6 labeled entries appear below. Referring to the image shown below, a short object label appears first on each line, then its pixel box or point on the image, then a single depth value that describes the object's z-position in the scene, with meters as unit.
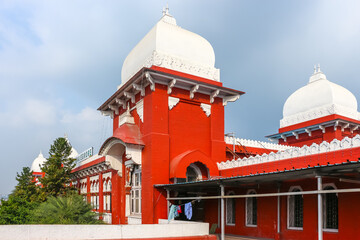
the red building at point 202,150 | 14.01
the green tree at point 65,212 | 16.30
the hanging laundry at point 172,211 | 15.82
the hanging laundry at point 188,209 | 15.85
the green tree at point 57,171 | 29.86
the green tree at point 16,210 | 19.59
